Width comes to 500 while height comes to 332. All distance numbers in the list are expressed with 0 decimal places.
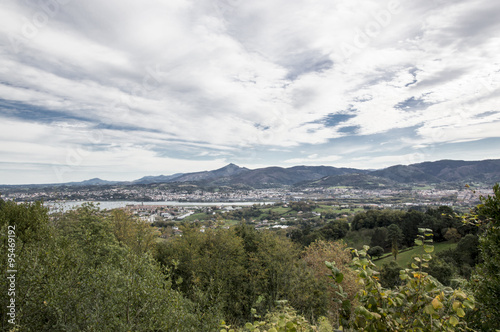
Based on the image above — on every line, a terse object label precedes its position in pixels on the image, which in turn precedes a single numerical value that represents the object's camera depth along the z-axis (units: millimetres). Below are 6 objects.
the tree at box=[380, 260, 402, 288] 28500
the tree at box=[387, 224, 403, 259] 48656
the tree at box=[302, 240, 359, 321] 20102
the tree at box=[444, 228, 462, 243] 44000
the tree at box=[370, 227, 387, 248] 52350
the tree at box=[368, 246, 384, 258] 47719
